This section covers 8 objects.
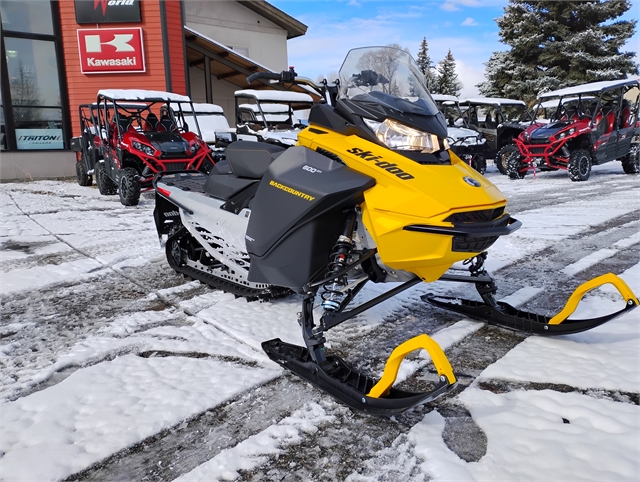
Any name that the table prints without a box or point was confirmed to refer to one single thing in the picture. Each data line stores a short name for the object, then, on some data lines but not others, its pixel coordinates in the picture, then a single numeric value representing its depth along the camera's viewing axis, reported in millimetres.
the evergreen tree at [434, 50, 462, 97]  36469
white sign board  13203
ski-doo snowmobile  1920
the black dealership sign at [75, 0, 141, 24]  13023
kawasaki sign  13234
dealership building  12938
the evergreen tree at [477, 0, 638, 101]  23016
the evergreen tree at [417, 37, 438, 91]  40144
